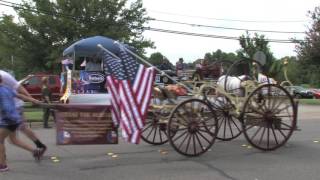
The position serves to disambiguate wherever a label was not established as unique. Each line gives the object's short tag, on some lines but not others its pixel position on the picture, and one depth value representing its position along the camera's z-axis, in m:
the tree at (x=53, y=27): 34.31
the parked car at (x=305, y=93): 60.98
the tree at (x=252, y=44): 49.97
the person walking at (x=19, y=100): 9.61
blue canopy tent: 21.52
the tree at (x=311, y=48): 35.56
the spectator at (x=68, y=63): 24.34
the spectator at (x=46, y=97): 18.00
